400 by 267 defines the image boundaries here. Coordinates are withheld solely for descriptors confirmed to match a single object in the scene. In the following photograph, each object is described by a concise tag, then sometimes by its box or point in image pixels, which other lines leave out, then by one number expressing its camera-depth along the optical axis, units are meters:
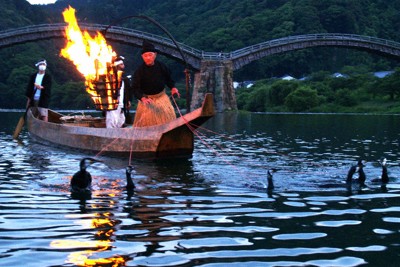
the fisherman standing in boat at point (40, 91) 23.56
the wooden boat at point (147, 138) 15.78
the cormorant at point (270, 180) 11.01
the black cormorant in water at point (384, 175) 12.05
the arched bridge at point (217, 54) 78.06
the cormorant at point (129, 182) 10.86
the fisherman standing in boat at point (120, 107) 19.34
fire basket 18.42
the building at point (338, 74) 105.43
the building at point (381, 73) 104.44
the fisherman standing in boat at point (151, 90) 16.69
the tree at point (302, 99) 80.69
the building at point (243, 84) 118.50
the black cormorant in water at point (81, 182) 10.66
